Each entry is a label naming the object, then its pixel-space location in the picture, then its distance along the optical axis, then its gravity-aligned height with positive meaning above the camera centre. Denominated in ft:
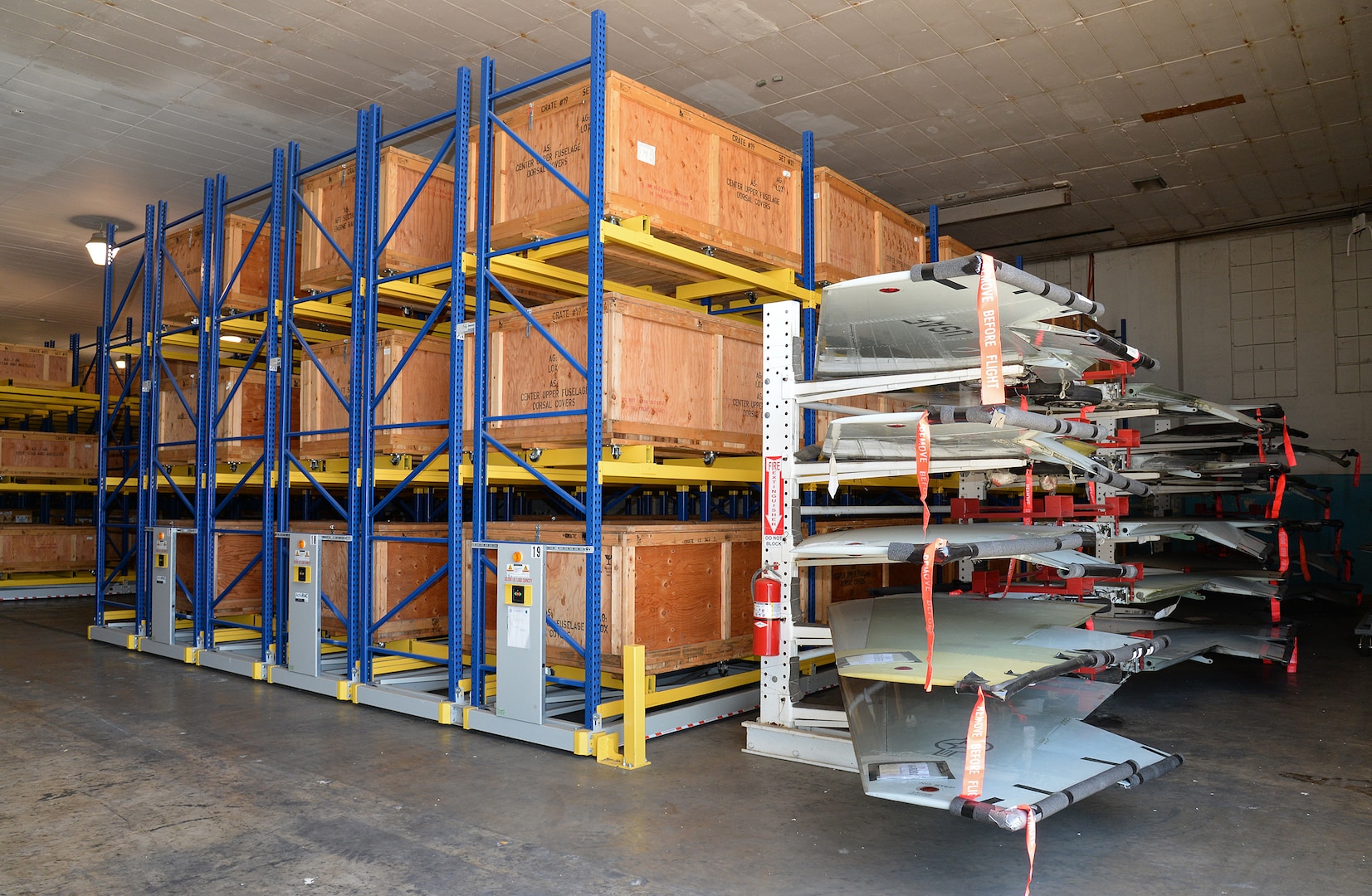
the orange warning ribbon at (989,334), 14.64 +2.11
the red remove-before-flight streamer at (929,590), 14.52 -1.97
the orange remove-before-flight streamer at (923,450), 16.38 +0.28
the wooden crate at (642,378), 22.80 +2.27
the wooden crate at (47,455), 56.18 +0.89
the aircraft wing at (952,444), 17.30 +0.46
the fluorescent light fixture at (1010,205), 44.11 +12.42
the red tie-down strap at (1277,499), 34.81 -1.26
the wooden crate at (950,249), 37.27 +8.75
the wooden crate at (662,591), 23.12 -3.16
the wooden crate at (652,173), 22.70 +7.49
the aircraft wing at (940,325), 15.69 +2.69
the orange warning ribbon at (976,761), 13.45 -4.19
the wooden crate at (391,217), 28.32 +7.79
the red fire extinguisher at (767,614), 20.95 -3.25
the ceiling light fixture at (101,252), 42.42 +9.77
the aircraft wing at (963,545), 16.83 -1.48
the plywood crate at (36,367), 56.39 +6.23
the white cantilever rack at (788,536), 20.74 -1.54
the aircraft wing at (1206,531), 31.83 -2.26
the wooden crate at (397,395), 28.40 +2.28
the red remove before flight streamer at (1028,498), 23.18 -0.84
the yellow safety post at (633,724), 21.06 -5.68
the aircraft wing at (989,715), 14.15 -4.69
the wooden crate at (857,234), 28.63 +7.62
